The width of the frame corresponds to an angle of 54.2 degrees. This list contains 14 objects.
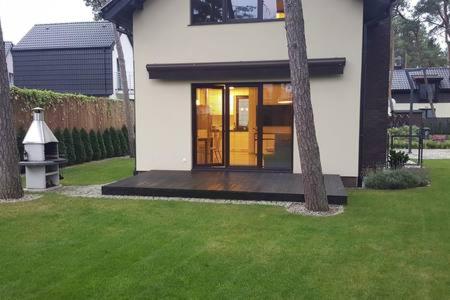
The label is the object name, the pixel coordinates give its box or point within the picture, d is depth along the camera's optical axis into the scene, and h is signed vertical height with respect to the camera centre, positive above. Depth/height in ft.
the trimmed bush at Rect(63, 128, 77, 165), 42.11 -2.20
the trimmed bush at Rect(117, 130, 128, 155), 54.80 -2.46
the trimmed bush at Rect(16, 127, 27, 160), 36.09 -1.18
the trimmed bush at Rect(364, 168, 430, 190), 28.07 -3.91
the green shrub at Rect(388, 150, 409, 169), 32.60 -3.00
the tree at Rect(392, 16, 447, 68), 118.21 +21.62
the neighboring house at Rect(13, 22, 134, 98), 79.30 +10.76
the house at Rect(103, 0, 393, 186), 29.12 +2.69
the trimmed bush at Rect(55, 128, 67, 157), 40.94 -1.85
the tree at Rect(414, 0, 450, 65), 95.25 +23.74
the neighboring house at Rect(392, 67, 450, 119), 103.45 +6.10
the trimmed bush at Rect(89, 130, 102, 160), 47.73 -2.50
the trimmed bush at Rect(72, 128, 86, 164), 44.01 -2.31
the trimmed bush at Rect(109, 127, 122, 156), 53.16 -2.30
